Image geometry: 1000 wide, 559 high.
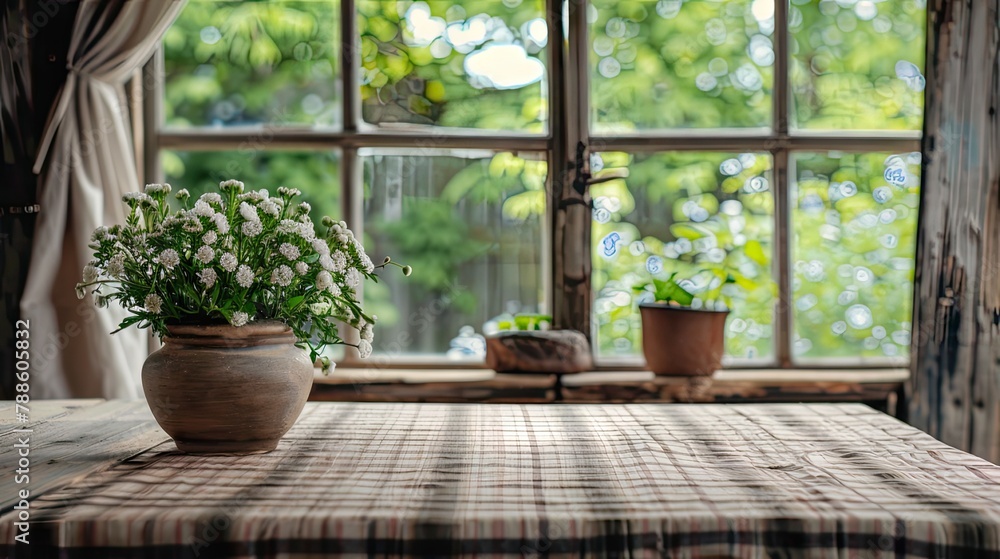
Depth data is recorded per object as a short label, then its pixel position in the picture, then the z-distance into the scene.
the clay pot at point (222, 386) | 1.23
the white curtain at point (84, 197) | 2.36
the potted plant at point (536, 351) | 2.45
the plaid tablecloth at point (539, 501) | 0.94
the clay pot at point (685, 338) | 2.41
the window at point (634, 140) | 2.72
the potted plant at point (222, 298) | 1.23
